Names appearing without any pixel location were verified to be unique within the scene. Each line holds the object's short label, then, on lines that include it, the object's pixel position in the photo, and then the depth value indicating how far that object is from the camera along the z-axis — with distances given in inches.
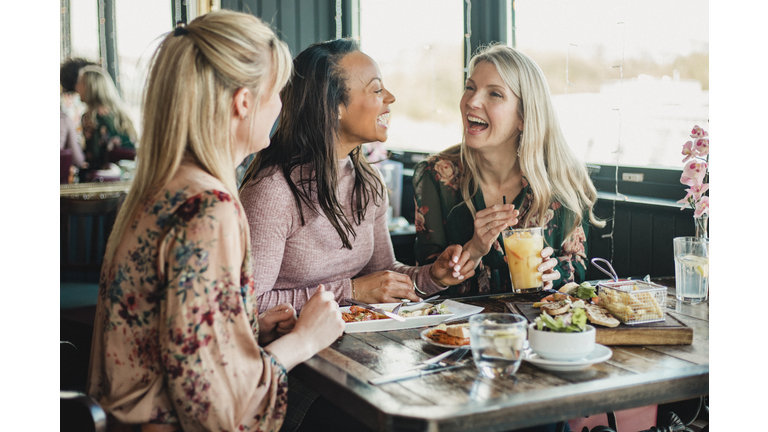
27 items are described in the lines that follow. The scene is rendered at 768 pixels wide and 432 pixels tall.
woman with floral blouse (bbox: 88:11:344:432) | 44.4
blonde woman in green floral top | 91.3
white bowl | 47.8
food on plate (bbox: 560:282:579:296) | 69.5
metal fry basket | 56.2
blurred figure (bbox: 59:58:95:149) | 175.0
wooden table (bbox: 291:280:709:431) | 40.7
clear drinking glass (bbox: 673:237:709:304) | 69.6
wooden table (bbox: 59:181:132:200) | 173.0
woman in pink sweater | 73.5
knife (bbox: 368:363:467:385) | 46.0
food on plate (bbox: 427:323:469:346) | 54.2
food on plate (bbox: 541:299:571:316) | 58.0
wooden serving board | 53.8
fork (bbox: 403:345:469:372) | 49.5
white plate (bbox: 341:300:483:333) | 59.9
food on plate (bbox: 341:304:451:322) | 62.7
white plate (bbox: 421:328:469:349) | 53.6
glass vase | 71.4
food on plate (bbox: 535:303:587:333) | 48.8
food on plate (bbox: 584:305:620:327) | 55.3
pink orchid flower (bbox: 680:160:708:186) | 70.9
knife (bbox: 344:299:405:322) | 61.7
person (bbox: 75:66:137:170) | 180.1
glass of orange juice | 74.1
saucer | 47.3
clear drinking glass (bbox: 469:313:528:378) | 46.2
